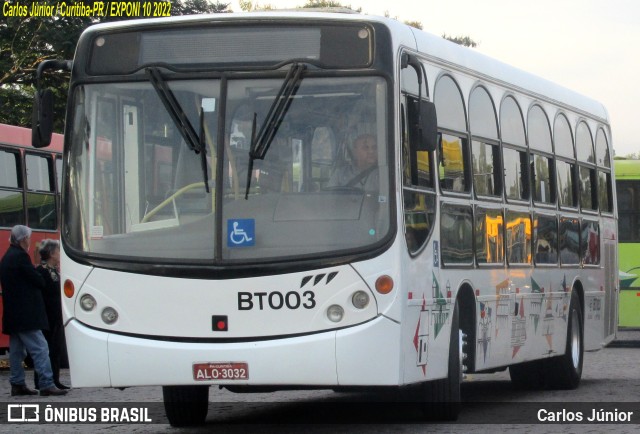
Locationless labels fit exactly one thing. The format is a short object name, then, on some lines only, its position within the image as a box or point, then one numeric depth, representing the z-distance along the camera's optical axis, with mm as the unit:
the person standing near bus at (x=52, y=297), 17609
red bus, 21562
